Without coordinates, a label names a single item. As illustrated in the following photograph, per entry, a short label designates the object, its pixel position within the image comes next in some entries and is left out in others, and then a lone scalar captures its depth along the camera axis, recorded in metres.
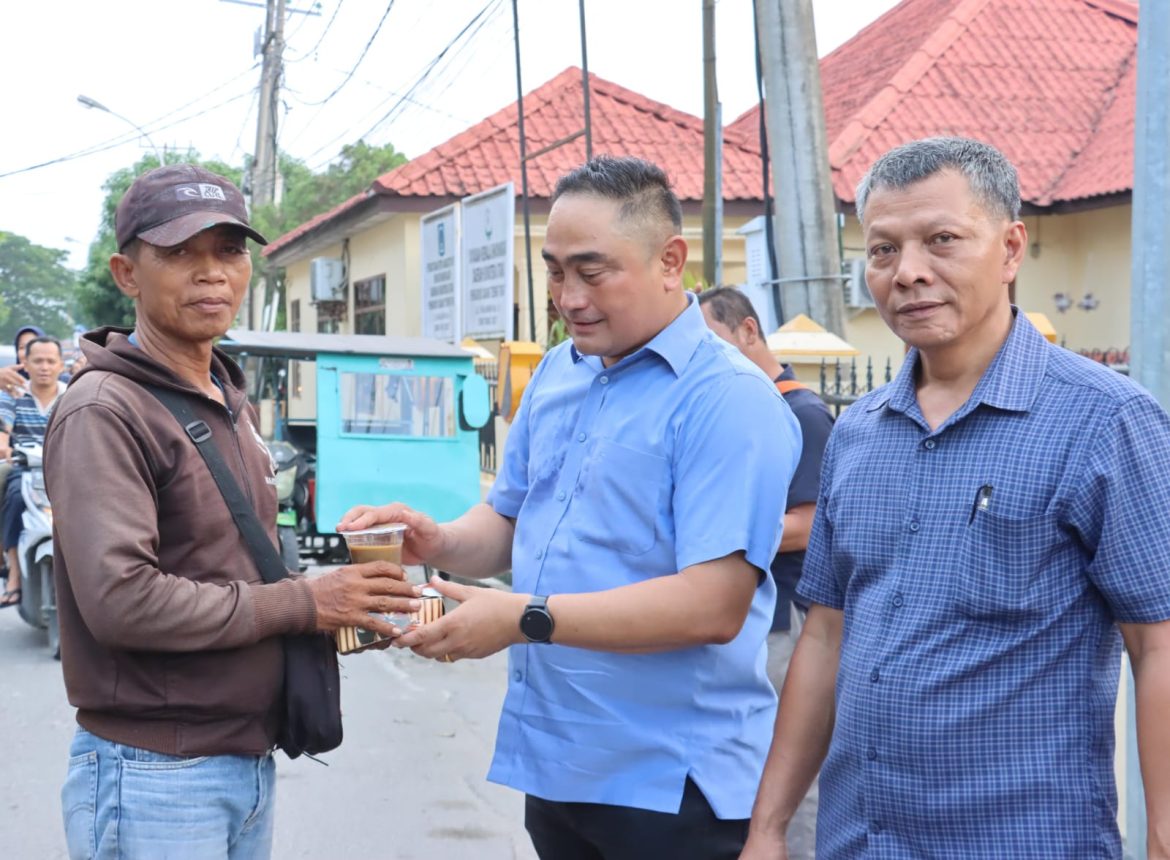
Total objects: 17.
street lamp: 31.61
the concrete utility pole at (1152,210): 3.23
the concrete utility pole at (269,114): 27.20
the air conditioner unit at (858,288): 7.72
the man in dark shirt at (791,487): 3.80
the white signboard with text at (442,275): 14.44
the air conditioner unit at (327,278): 22.19
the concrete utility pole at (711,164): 9.95
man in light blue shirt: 2.24
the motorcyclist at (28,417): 8.51
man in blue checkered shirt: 1.75
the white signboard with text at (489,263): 12.43
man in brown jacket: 2.05
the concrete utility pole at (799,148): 6.06
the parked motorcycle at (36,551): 7.95
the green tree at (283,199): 28.39
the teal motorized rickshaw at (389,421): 9.64
